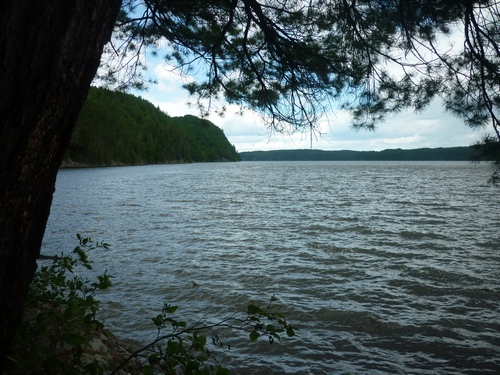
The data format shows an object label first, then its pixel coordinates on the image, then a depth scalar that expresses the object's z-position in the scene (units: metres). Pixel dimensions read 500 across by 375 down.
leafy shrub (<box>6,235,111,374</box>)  2.42
